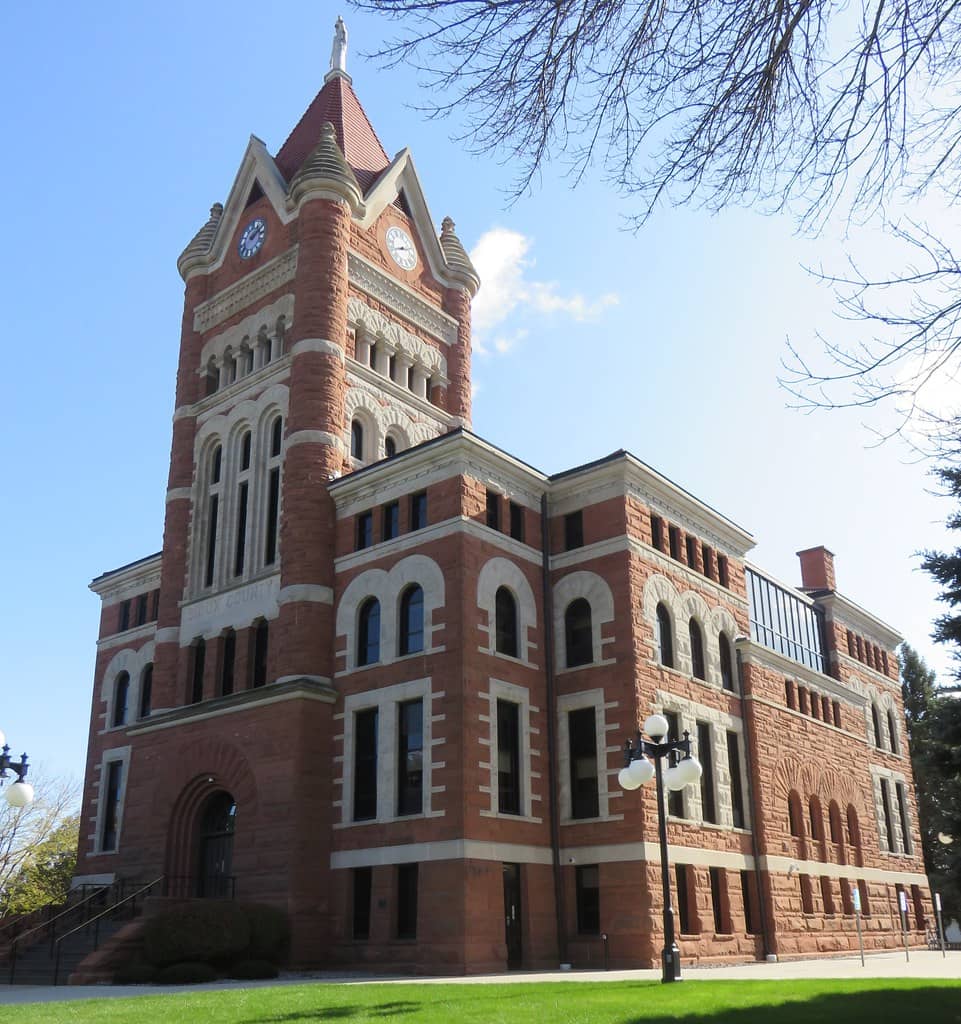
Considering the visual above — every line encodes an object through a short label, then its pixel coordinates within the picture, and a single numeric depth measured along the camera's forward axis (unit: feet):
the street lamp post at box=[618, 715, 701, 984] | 63.16
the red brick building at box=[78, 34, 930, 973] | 90.63
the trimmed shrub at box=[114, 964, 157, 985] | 77.30
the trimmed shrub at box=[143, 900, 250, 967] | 79.25
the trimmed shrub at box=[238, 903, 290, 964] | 84.38
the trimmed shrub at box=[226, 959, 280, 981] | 80.23
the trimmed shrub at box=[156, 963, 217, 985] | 76.48
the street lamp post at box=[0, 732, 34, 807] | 63.41
